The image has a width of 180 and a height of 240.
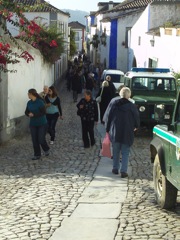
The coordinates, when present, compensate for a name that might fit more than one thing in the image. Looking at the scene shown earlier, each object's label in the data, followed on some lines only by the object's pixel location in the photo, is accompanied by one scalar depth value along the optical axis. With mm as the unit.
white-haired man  9156
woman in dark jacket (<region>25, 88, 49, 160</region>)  10914
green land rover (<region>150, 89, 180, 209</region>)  6371
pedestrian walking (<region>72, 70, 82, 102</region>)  25062
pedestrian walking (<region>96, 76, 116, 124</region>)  15969
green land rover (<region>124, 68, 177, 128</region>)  14242
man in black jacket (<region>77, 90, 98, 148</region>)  12203
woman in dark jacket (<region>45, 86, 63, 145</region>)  12883
